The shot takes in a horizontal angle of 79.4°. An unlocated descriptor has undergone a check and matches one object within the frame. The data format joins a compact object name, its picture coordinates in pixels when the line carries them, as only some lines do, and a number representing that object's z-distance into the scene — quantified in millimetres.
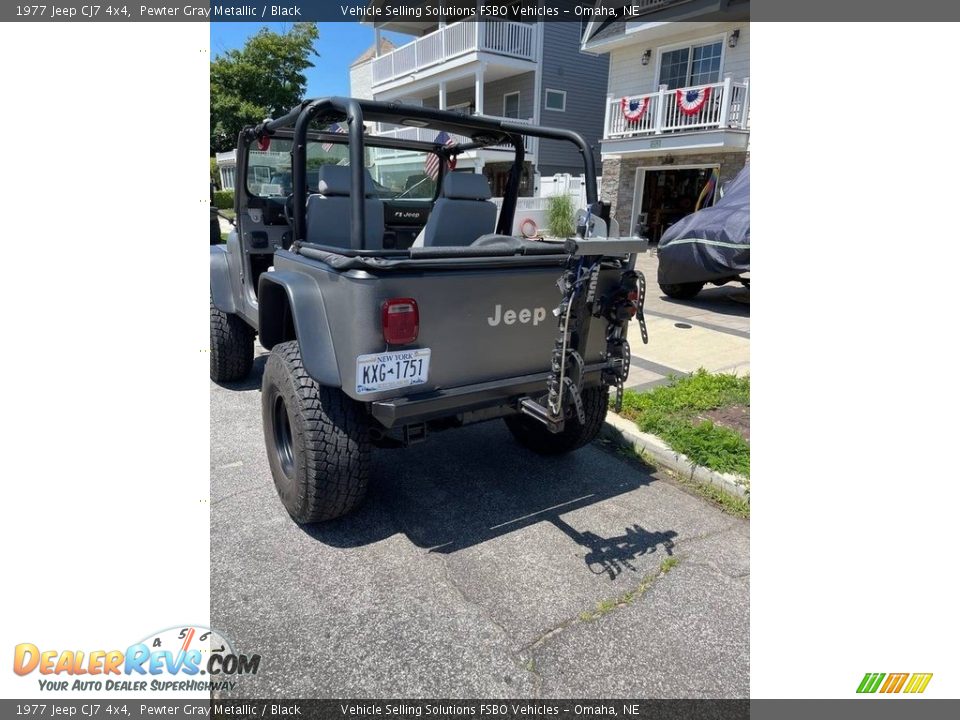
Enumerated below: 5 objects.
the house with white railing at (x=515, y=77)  16859
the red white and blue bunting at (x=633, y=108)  14135
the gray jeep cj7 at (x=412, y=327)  2508
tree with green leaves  22109
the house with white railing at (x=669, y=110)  12727
